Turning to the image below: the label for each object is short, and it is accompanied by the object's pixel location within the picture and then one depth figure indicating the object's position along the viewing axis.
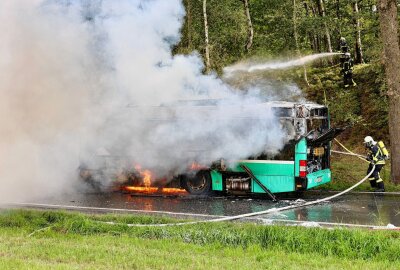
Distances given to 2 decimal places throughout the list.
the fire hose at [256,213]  9.98
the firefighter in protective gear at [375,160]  15.08
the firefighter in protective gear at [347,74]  24.20
